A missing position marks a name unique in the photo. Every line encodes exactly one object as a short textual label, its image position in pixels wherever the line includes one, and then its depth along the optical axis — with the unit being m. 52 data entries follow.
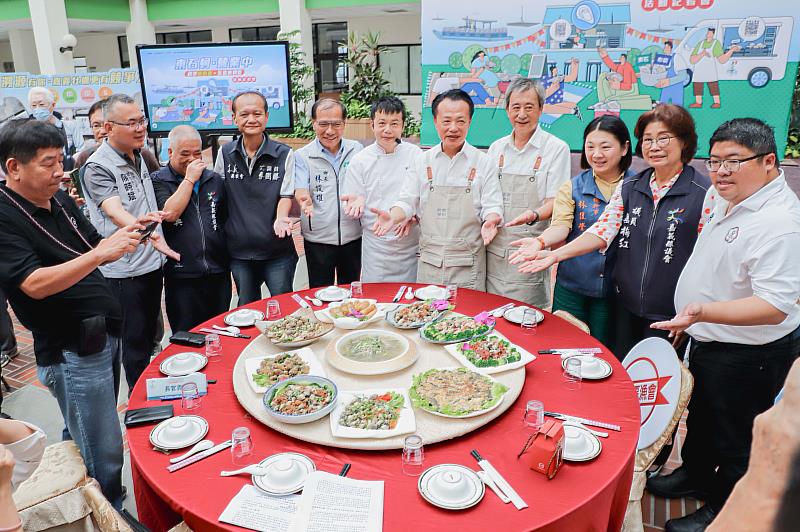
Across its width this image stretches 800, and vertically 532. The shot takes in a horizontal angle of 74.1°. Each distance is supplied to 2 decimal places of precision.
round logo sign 2.28
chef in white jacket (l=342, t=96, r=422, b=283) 3.82
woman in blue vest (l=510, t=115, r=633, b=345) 3.02
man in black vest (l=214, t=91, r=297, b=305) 3.59
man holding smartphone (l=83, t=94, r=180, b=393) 3.05
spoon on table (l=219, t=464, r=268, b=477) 1.73
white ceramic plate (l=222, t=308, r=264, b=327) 2.87
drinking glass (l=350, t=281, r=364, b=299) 3.19
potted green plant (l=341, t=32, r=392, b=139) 10.10
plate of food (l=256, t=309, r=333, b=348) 2.55
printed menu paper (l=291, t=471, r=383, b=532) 1.54
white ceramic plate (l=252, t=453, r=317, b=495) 1.67
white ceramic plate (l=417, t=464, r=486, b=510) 1.60
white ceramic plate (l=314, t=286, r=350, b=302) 3.20
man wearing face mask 5.85
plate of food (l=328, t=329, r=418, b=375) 2.35
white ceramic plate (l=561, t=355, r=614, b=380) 2.29
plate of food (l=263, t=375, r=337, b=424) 1.96
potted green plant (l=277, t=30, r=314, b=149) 10.61
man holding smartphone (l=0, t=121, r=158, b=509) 2.14
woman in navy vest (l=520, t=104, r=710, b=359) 2.67
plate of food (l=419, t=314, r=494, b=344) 2.59
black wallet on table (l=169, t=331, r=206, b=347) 2.63
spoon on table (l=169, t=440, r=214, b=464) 1.83
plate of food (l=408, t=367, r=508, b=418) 2.00
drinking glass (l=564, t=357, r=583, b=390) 2.24
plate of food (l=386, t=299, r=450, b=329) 2.78
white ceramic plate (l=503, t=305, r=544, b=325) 2.86
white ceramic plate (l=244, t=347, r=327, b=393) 2.32
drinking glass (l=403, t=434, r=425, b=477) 1.75
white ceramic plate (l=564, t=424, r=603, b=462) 1.79
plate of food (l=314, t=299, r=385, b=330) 2.79
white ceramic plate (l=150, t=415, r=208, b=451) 1.89
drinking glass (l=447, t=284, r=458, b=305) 3.16
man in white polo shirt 2.16
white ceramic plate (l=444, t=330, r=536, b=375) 2.30
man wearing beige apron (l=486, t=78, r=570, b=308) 3.43
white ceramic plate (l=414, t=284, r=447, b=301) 3.19
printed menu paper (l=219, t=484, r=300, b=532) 1.55
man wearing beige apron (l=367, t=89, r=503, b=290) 3.45
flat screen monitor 5.38
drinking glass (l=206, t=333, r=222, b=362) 2.54
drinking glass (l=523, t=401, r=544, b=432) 1.95
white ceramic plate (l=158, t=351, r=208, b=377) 2.36
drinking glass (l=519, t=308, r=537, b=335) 2.76
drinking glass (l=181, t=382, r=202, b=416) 2.12
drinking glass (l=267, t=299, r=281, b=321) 2.93
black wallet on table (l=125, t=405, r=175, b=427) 2.03
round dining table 1.58
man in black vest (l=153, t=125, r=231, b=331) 3.35
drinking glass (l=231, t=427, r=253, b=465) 1.80
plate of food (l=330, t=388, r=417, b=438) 1.90
